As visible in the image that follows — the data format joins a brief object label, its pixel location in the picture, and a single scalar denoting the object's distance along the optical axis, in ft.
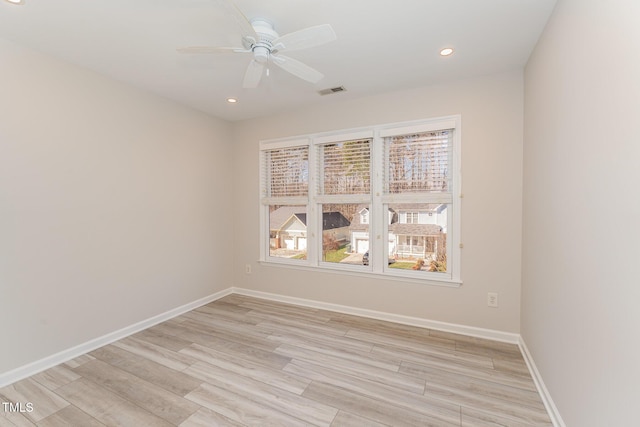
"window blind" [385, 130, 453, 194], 9.43
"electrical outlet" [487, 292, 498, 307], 8.70
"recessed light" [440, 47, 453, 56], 7.28
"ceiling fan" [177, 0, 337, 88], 5.17
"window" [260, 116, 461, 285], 9.45
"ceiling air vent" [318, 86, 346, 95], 9.64
